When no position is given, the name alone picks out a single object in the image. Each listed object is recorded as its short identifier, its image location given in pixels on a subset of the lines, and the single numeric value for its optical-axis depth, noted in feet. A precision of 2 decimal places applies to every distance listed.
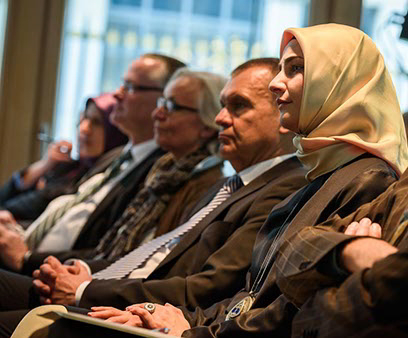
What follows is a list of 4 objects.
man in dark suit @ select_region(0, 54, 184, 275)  25.41
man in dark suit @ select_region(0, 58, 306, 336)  16.64
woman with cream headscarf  13.33
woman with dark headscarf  30.97
